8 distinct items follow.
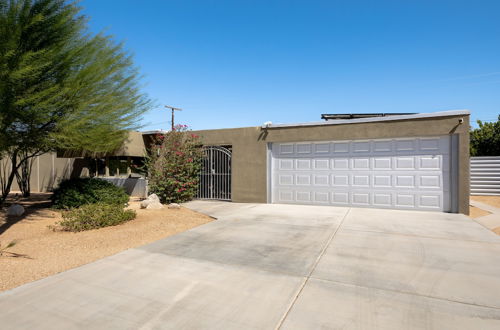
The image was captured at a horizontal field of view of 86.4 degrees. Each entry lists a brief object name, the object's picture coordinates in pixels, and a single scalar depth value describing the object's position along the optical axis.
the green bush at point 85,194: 8.80
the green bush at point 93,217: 6.18
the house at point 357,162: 8.24
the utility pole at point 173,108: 22.92
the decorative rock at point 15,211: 8.01
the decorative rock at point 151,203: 9.10
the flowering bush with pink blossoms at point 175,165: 10.62
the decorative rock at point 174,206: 9.26
